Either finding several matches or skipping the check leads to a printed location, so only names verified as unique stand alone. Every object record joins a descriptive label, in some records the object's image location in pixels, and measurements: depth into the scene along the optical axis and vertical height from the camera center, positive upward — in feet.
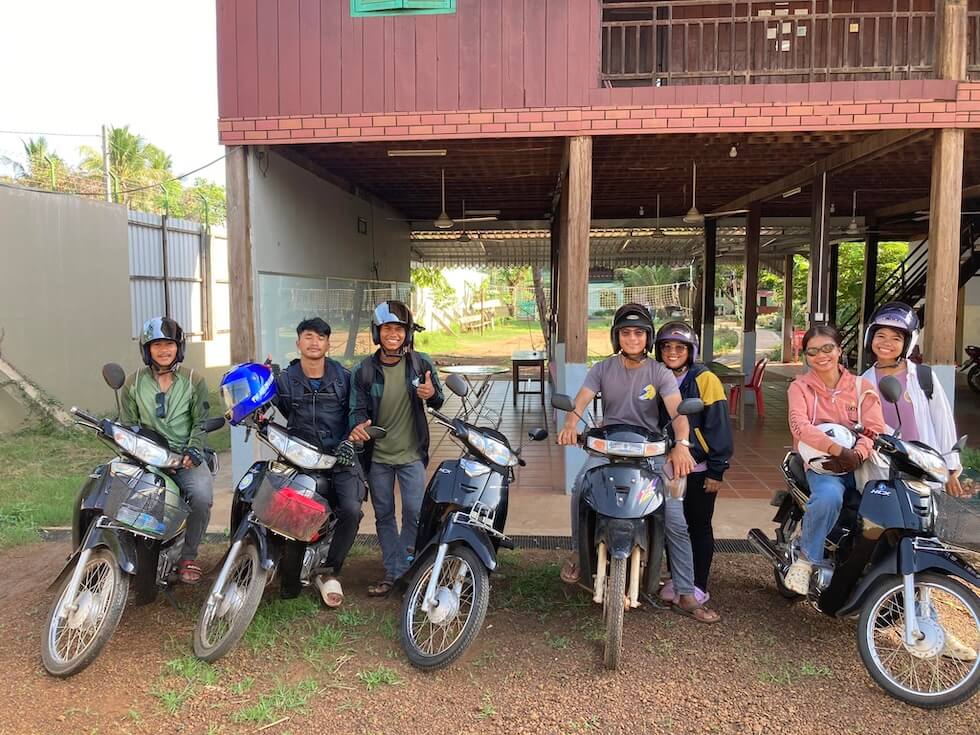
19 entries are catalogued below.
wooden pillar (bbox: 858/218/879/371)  45.35 +2.43
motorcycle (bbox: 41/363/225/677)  9.48 -3.06
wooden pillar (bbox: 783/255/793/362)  56.59 +0.73
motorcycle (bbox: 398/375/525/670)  9.63 -3.19
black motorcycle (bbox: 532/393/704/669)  9.61 -2.76
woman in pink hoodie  10.09 -1.45
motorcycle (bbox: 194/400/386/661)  9.78 -2.92
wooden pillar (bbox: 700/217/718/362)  41.70 +1.53
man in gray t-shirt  10.77 -1.21
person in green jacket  11.25 -1.47
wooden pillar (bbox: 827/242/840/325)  52.65 +2.66
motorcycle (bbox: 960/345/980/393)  39.17 -2.92
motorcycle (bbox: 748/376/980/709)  8.68 -3.40
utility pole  68.25 +16.30
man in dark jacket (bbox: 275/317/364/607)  11.41 -1.55
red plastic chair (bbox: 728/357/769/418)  30.42 -3.08
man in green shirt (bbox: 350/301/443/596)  11.55 -1.58
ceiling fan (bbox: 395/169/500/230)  39.17 +5.77
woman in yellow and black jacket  11.02 -1.67
